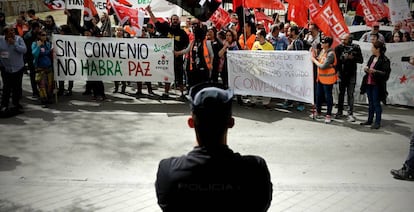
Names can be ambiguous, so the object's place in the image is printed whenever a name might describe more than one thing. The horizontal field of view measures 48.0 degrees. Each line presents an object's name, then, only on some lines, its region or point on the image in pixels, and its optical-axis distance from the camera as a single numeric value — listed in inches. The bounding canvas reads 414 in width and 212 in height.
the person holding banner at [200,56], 407.5
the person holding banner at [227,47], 409.4
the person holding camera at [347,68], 364.2
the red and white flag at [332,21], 364.8
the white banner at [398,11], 440.1
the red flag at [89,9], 432.1
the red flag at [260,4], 424.8
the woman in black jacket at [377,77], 332.8
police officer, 87.3
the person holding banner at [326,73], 352.5
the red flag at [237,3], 436.0
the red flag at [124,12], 453.4
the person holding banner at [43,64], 398.3
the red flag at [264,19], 593.3
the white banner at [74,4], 445.4
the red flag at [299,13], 422.6
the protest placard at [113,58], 422.0
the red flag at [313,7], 382.0
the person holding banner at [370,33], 431.3
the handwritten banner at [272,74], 378.6
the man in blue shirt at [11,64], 368.8
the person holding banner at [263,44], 402.0
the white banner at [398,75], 413.4
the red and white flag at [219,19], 526.9
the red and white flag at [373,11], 468.4
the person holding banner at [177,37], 430.6
